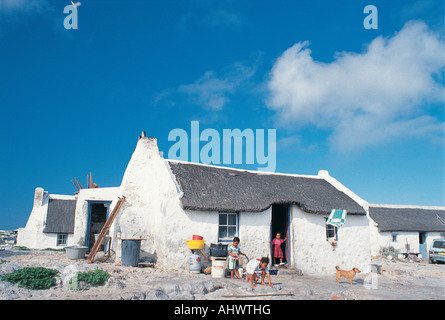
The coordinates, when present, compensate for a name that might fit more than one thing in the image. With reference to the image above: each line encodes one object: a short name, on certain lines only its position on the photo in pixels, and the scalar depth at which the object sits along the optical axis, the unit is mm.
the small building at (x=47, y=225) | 26375
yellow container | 12227
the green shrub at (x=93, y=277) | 9242
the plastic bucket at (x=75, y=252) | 13820
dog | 11781
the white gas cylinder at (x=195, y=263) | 12281
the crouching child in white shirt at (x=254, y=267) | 10344
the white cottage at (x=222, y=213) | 13055
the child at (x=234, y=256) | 11992
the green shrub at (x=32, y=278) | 8695
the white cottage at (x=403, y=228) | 28000
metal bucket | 12883
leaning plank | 13284
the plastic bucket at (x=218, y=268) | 11828
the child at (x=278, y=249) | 14375
